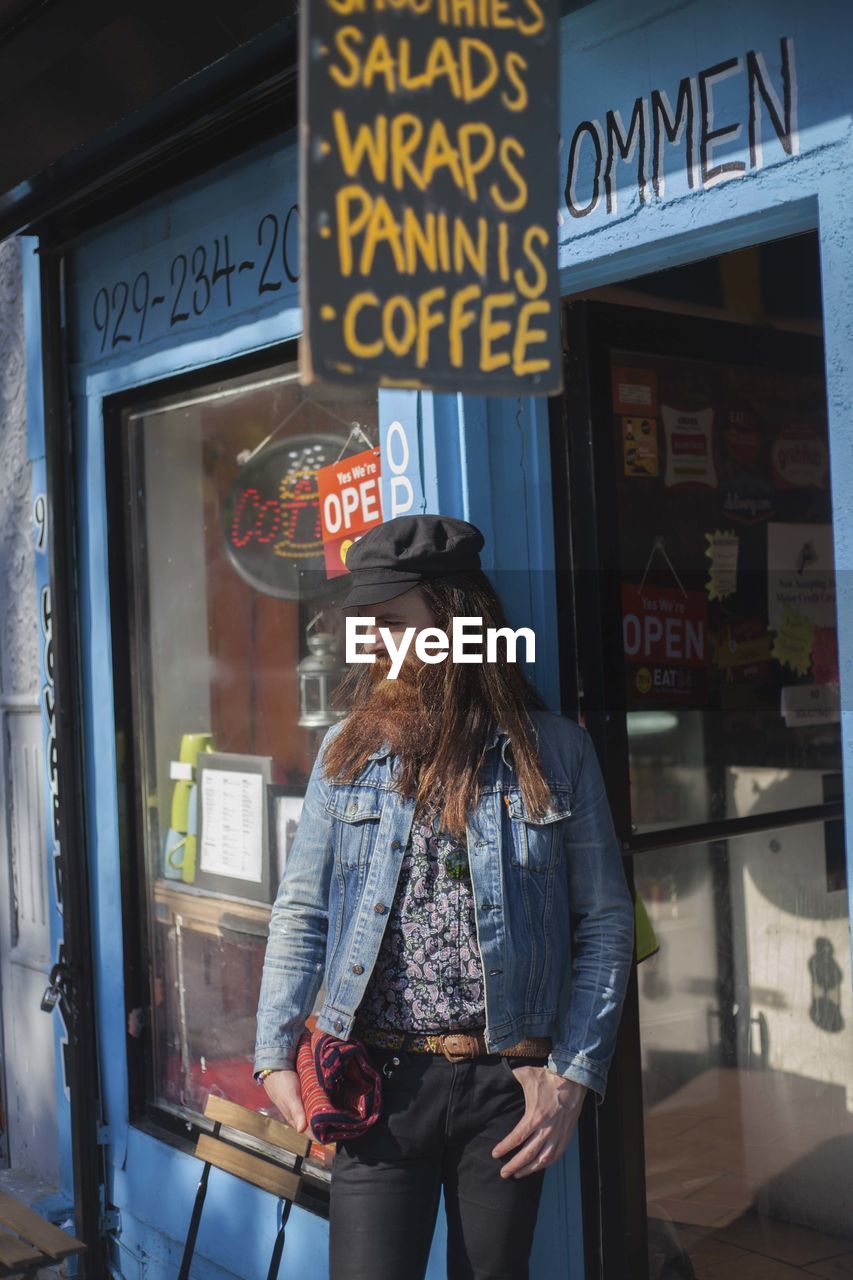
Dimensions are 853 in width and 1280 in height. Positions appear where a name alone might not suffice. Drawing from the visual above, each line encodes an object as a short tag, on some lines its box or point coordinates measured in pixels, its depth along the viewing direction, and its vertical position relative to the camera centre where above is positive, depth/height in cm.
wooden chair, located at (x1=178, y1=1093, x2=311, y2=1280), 335 -122
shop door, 329 -35
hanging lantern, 387 -3
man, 240 -49
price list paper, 415 -47
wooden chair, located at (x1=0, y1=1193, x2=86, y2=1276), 343 -144
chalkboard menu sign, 179 +63
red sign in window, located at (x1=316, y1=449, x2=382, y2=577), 363 +44
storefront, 322 +8
